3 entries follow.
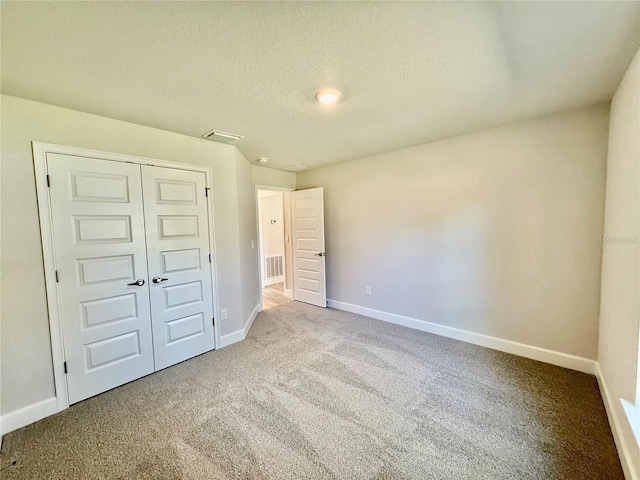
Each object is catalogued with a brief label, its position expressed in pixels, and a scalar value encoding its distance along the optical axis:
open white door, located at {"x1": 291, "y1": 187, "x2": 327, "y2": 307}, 4.53
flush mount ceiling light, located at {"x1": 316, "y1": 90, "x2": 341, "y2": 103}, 1.95
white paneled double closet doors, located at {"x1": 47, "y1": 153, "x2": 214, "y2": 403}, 2.16
